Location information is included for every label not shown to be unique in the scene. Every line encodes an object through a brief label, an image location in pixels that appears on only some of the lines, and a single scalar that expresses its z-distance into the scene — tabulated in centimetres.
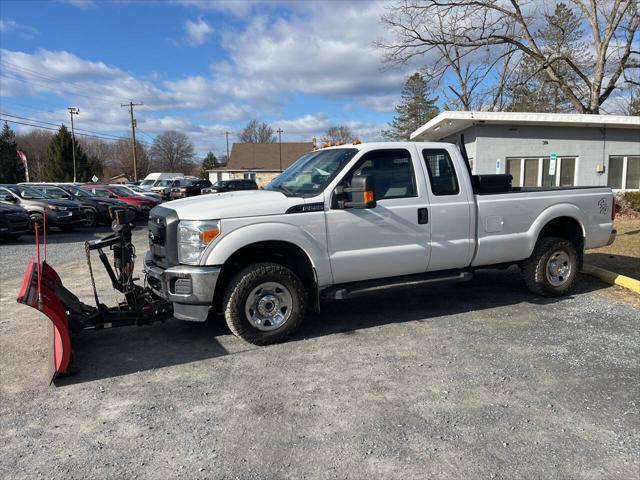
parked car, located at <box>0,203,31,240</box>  1313
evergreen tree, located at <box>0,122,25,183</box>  5100
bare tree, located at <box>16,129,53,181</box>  7675
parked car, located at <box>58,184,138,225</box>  1816
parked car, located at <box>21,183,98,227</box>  1704
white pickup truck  480
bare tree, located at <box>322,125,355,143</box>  8748
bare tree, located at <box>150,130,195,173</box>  10027
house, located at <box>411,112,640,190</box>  1753
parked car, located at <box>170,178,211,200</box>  3334
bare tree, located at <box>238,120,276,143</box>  9931
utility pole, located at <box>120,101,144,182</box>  5990
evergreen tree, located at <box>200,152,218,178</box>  9734
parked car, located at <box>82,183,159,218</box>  2119
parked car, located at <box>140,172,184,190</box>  4480
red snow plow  422
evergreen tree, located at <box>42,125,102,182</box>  5994
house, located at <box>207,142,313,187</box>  6688
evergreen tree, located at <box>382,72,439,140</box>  5634
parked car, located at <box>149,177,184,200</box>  3347
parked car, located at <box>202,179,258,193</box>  3282
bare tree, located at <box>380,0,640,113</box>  2184
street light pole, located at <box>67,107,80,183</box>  5903
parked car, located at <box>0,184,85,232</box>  1539
